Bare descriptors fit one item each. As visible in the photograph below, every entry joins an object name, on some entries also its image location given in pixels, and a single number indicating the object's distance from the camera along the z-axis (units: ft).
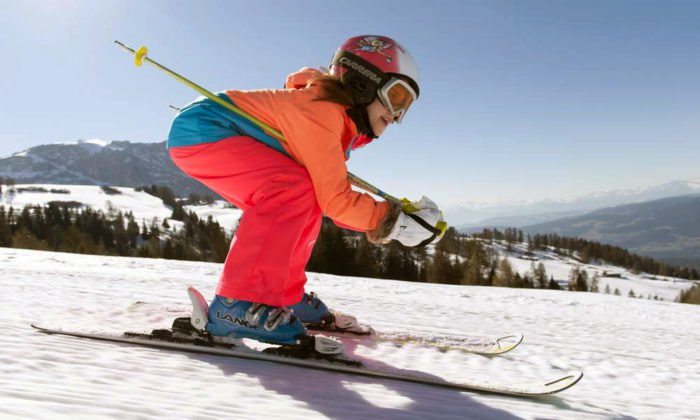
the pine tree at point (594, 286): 293.84
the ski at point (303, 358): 7.48
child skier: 8.15
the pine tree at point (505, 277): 195.38
